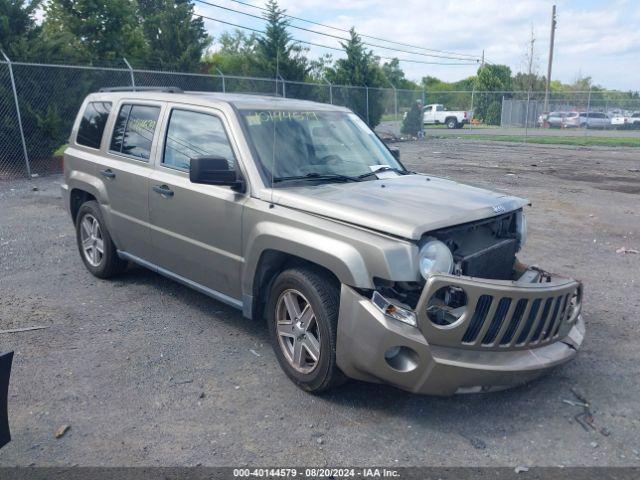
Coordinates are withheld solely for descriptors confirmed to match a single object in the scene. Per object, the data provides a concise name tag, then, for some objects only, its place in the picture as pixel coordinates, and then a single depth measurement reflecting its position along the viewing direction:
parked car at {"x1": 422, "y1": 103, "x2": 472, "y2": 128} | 42.20
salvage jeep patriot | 3.45
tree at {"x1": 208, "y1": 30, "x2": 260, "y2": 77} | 23.20
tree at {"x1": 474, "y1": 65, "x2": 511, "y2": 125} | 40.59
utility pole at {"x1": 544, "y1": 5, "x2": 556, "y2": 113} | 45.09
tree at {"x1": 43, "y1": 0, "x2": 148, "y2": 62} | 19.92
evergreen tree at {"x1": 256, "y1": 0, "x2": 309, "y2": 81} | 22.24
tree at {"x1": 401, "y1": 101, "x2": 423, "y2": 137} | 30.11
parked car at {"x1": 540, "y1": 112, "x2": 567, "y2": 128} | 37.01
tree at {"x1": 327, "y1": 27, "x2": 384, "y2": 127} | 26.94
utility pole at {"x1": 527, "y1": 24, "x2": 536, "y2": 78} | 49.97
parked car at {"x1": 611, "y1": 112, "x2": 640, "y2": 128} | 36.12
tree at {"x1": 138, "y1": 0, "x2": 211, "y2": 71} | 21.67
